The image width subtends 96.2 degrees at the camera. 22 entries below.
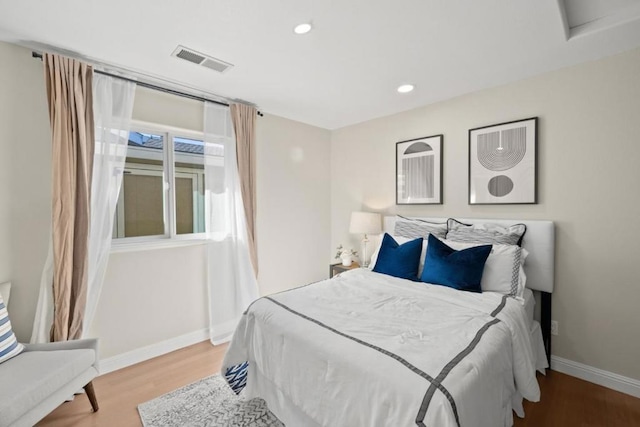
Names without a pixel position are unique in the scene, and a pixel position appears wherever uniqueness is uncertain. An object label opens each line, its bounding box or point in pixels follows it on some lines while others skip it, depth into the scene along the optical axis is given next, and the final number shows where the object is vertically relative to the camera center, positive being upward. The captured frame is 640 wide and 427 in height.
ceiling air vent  2.09 +1.14
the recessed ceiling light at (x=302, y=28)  1.79 +1.13
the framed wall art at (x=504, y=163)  2.48 +0.38
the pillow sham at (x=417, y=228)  2.83 -0.23
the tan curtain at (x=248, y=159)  3.06 +0.53
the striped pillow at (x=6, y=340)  1.67 -0.77
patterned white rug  1.83 -1.36
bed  1.14 -0.70
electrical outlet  2.40 -1.03
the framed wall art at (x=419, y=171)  3.08 +0.39
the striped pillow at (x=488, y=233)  2.42 -0.25
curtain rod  2.04 +1.09
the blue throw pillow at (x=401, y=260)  2.54 -0.49
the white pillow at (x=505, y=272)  2.15 -0.51
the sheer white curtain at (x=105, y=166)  2.24 +0.35
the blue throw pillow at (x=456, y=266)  2.18 -0.48
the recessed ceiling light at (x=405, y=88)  2.71 +1.13
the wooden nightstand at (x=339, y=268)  3.57 -0.77
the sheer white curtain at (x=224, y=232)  2.94 -0.26
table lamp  3.42 -0.20
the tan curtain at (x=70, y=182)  2.04 +0.20
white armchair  1.42 -0.92
